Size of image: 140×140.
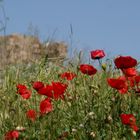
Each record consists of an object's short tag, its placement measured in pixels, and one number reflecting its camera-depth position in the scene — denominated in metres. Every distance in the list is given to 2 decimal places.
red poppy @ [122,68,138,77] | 4.12
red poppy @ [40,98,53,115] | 3.89
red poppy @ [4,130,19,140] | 3.73
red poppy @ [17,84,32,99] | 4.36
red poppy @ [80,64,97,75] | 4.25
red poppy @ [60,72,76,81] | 4.69
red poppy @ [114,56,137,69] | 3.91
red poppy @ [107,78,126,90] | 3.79
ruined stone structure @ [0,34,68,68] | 12.50
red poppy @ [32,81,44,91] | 4.03
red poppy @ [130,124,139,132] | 3.59
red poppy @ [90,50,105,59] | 4.30
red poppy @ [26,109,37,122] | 4.11
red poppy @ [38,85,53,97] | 3.90
